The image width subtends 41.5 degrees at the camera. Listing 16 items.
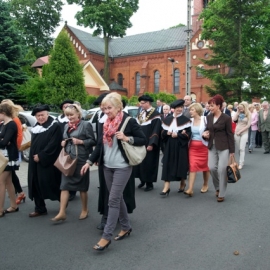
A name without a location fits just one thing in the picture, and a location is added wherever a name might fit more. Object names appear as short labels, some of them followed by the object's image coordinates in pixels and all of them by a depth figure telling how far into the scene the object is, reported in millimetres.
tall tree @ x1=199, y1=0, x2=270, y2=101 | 26859
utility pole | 20406
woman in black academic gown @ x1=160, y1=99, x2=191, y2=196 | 7219
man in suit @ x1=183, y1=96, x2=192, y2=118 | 10633
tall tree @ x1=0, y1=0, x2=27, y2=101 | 19375
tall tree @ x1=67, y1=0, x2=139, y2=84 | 36375
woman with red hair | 6746
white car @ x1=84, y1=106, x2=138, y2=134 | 14680
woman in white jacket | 7215
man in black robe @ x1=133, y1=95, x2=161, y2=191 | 7559
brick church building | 48156
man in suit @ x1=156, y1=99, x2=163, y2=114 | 14450
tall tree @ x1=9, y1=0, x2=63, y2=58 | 48156
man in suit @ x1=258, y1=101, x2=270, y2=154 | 14495
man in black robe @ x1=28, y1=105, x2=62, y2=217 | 5660
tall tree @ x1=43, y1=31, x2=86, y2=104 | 24547
